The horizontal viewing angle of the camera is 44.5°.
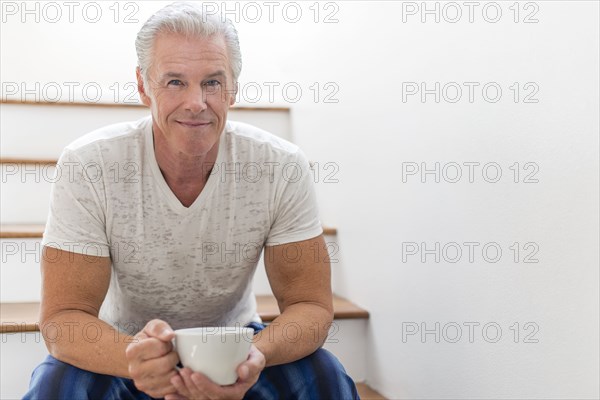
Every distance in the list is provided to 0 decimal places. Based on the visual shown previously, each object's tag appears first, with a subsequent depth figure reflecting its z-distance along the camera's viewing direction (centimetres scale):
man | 118
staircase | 156
